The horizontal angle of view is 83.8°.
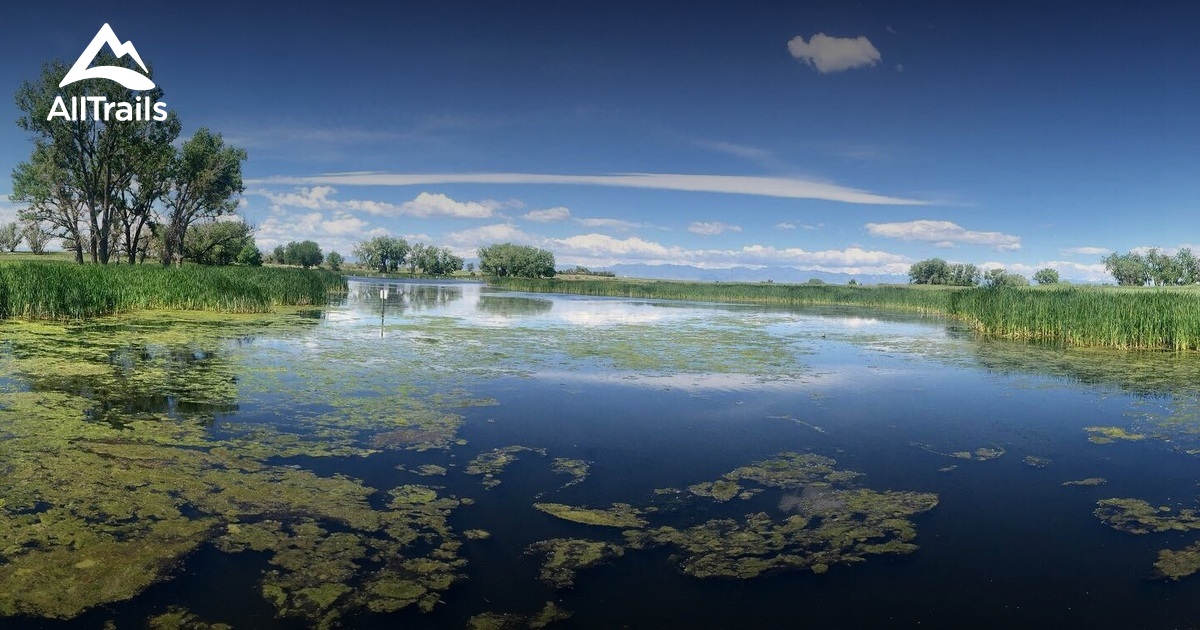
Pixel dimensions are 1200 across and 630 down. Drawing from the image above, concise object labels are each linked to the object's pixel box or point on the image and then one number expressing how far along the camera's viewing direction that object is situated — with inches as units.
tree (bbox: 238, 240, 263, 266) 2714.1
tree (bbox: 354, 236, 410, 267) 4921.3
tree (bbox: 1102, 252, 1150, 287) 3565.5
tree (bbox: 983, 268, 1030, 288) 3141.7
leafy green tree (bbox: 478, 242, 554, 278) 4143.7
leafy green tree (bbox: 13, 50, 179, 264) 1203.2
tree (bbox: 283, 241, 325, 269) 4672.7
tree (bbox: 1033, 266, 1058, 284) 3513.3
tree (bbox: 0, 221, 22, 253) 3348.9
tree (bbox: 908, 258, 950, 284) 3944.4
